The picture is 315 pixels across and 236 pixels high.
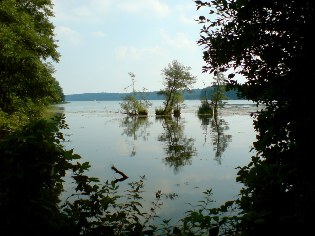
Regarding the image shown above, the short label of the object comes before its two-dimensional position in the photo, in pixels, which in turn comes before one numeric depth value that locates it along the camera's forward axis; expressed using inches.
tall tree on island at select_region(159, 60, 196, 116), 2892.7
